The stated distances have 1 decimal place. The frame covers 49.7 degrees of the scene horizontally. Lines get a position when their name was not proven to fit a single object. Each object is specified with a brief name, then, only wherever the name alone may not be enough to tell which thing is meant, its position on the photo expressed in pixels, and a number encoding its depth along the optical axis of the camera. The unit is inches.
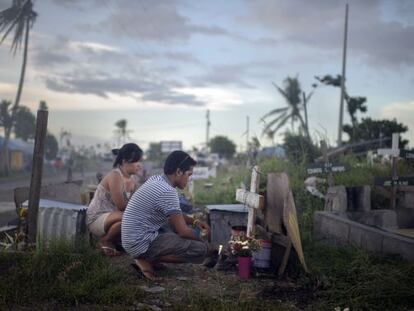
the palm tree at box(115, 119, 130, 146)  2967.5
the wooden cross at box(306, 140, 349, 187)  353.7
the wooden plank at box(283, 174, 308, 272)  205.5
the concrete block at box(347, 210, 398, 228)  311.1
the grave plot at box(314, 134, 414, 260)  248.8
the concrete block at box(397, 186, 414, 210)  340.2
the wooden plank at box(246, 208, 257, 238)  231.5
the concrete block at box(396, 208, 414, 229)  333.1
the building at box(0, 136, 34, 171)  1600.6
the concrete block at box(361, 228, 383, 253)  230.7
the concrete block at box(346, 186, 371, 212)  321.7
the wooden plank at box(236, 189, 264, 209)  229.2
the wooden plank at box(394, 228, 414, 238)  294.2
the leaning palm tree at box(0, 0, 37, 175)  1149.1
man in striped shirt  207.9
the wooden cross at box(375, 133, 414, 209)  330.3
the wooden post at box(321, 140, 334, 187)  358.3
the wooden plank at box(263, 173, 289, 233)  218.2
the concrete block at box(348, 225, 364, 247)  243.6
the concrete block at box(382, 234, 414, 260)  210.4
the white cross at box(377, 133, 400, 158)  349.1
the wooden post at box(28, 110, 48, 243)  239.1
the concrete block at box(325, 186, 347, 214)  314.5
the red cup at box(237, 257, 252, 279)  212.2
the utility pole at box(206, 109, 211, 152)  2399.1
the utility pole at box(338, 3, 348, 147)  971.3
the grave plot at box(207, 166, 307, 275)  211.0
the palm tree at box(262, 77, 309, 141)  1565.0
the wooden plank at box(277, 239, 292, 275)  211.6
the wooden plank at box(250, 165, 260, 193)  234.1
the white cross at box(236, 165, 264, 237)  229.8
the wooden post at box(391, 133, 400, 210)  334.8
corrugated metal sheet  255.4
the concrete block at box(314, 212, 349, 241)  260.2
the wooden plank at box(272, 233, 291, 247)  213.9
